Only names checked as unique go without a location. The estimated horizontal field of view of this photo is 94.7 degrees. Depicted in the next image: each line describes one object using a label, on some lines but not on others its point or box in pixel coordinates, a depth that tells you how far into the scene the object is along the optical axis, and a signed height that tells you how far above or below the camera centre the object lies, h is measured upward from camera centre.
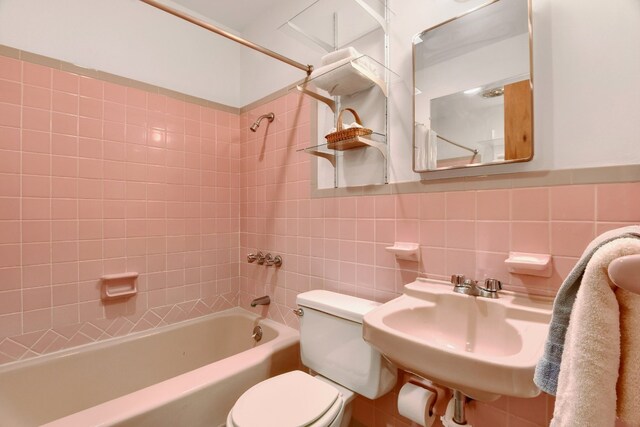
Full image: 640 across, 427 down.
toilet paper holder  1.06 -0.65
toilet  0.99 -0.66
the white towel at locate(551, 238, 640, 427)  0.45 -0.21
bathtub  1.07 -0.76
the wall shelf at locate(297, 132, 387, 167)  1.35 +0.35
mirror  1.01 +0.48
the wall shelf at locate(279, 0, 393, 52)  1.45 +1.00
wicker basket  1.32 +0.37
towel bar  0.42 -0.08
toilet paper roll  1.02 -0.67
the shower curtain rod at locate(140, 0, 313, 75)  1.15 +0.81
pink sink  0.67 -0.36
